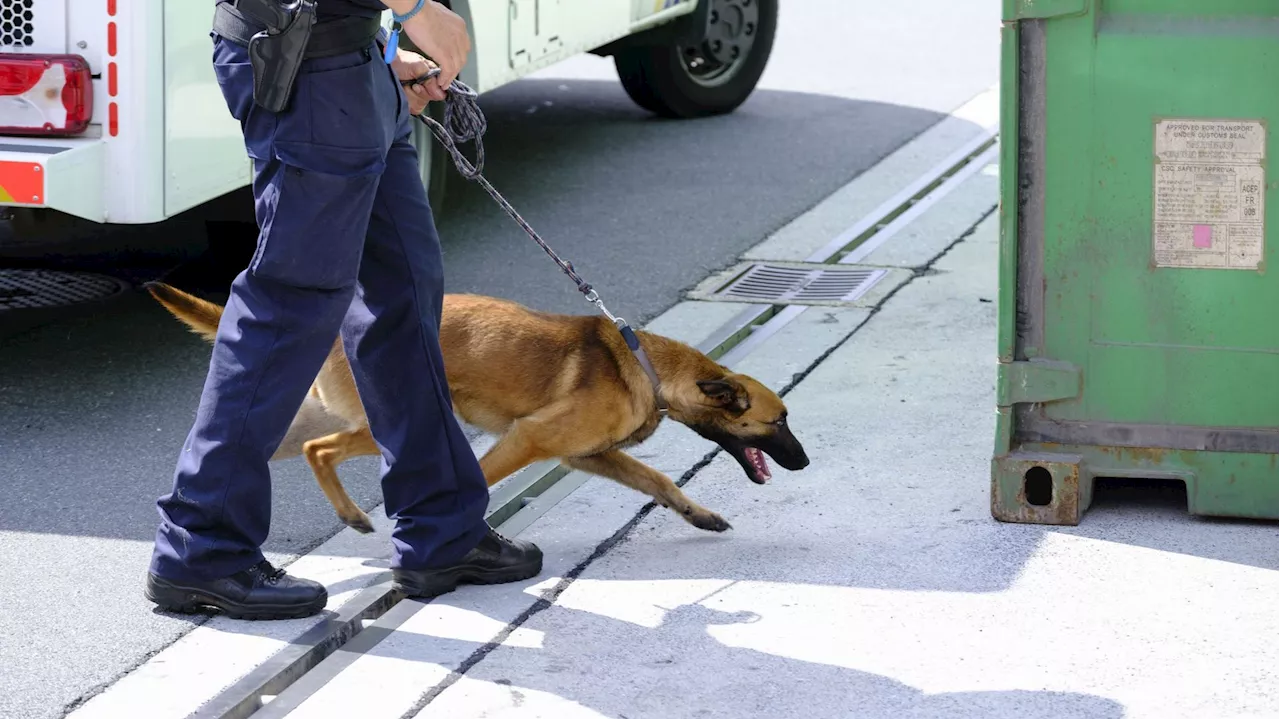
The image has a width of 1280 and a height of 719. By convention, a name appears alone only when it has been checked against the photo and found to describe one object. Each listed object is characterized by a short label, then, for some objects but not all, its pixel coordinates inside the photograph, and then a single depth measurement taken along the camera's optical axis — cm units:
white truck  1055
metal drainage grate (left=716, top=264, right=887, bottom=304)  1369
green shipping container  860
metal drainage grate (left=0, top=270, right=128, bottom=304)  1310
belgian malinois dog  905
